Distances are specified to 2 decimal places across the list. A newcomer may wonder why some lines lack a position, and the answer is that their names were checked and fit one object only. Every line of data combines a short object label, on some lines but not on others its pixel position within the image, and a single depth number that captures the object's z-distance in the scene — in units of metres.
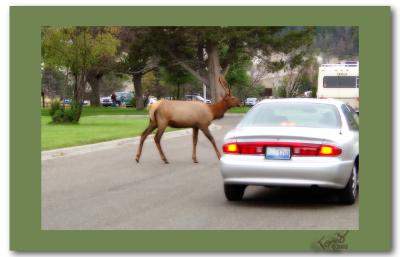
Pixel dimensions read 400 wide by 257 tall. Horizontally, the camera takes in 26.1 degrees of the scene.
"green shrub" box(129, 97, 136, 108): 60.83
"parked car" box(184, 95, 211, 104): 60.75
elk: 16.94
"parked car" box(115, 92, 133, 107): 63.53
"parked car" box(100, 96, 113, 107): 68.68
